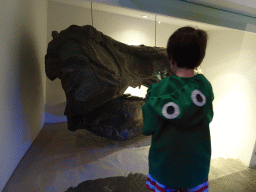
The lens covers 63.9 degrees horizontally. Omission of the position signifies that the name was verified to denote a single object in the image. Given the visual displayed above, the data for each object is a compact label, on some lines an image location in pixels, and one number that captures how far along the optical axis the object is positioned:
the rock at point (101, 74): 1.66
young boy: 0.80
